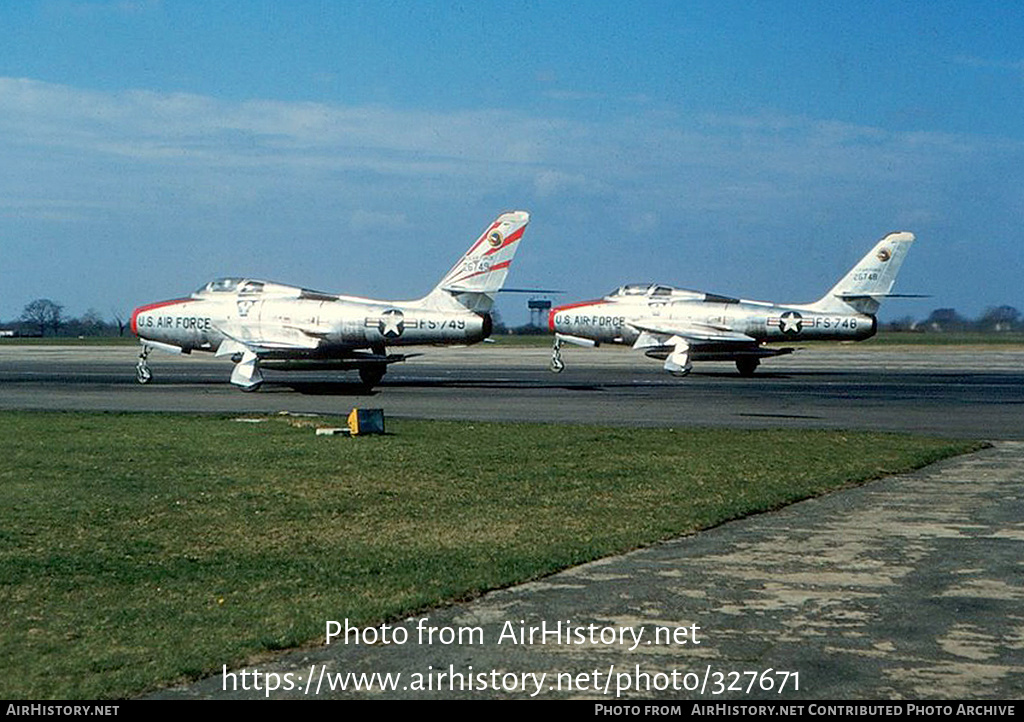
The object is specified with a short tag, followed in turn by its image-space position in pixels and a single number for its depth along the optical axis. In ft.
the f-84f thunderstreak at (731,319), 153.38
